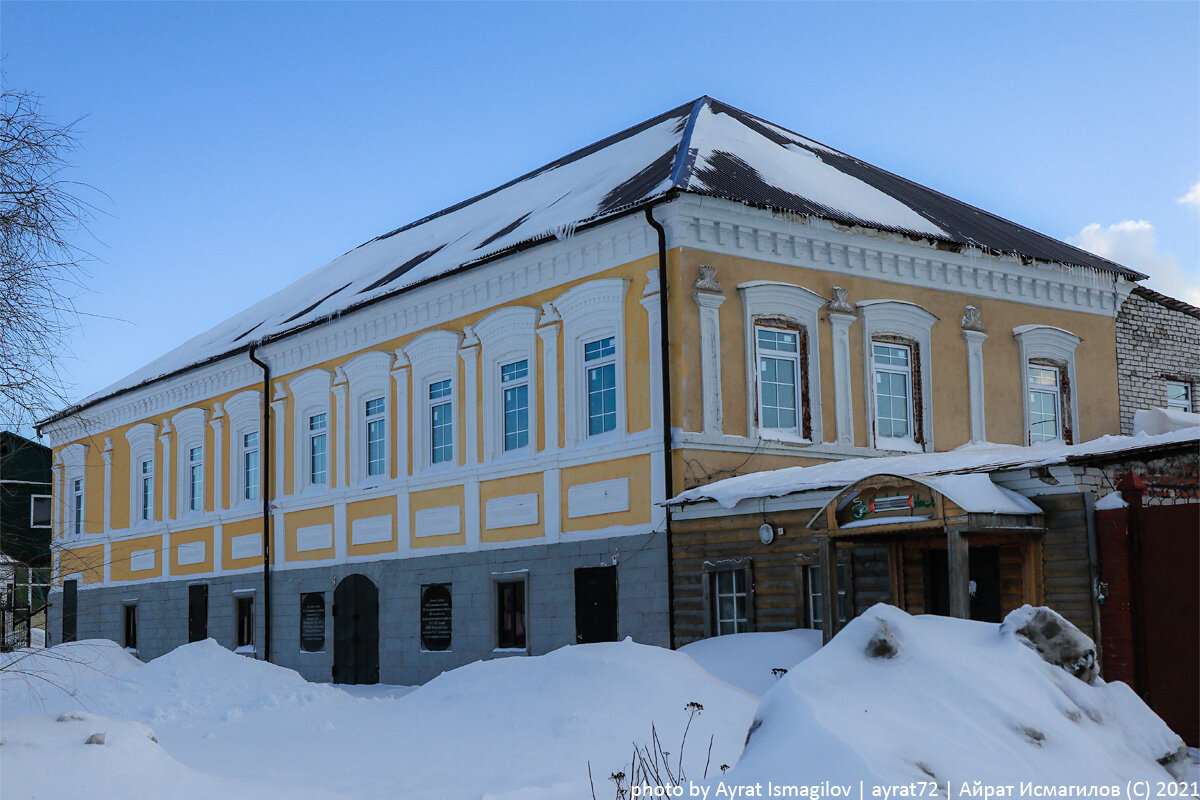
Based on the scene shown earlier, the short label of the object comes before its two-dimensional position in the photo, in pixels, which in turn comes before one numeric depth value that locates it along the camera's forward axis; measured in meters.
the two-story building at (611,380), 17.69
